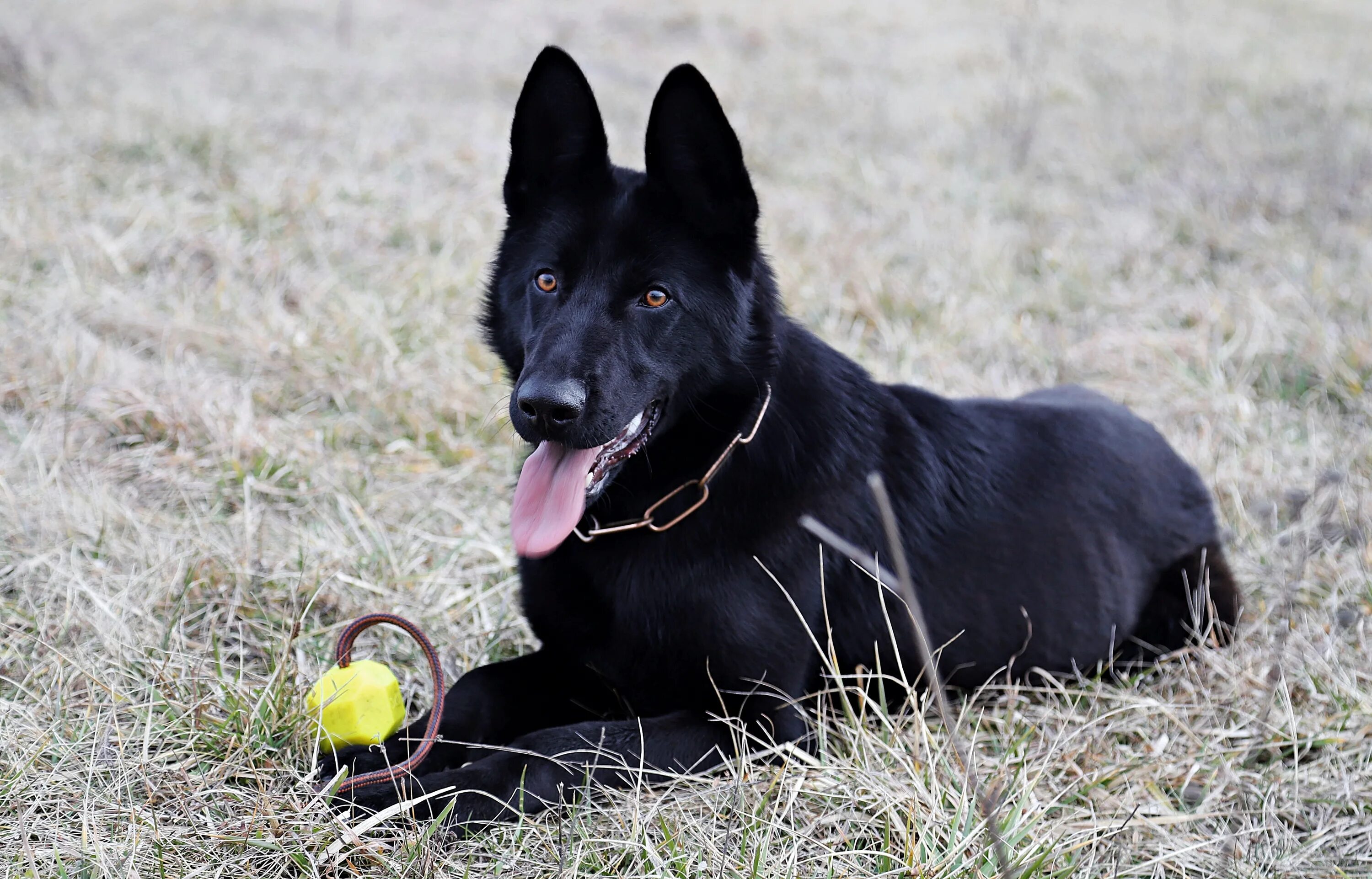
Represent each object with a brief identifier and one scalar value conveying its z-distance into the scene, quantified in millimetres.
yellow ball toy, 2129
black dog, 2129
